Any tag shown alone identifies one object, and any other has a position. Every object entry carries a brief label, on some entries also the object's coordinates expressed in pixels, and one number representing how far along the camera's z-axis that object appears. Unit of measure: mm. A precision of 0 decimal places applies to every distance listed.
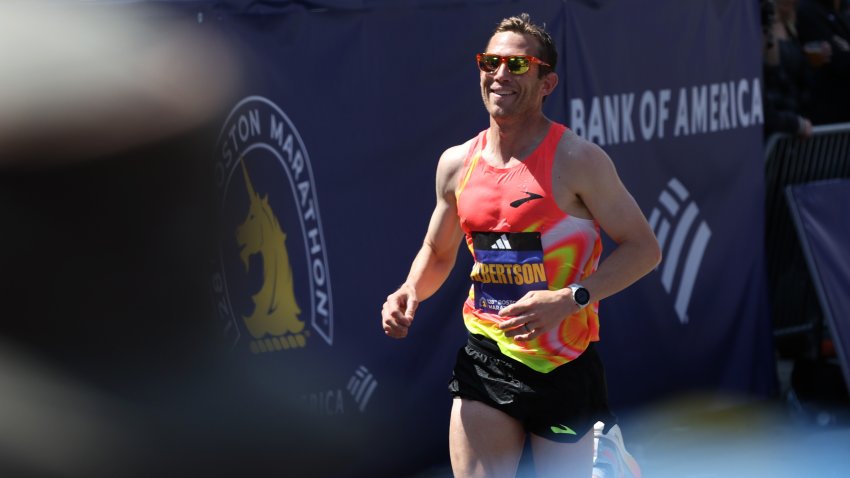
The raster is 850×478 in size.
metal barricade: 16672
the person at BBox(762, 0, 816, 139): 16359
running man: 8266
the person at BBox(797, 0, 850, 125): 18203
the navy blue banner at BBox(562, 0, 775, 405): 14414
